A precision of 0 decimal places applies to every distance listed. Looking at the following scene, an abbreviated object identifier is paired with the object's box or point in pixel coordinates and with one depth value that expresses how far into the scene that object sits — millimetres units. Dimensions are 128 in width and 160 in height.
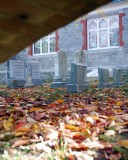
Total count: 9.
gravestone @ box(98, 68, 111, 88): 6724
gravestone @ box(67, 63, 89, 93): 5324
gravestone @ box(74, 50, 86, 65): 7592
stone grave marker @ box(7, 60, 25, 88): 7291
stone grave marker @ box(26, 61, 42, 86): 8076
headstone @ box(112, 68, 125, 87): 7193
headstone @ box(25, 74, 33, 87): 7792
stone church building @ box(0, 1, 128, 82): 11008
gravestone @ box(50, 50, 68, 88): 7212
